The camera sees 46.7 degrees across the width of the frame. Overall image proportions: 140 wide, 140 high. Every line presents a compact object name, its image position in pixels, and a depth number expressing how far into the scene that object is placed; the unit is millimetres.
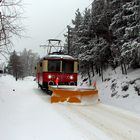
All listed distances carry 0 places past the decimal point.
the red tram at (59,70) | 11539
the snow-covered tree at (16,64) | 42881
